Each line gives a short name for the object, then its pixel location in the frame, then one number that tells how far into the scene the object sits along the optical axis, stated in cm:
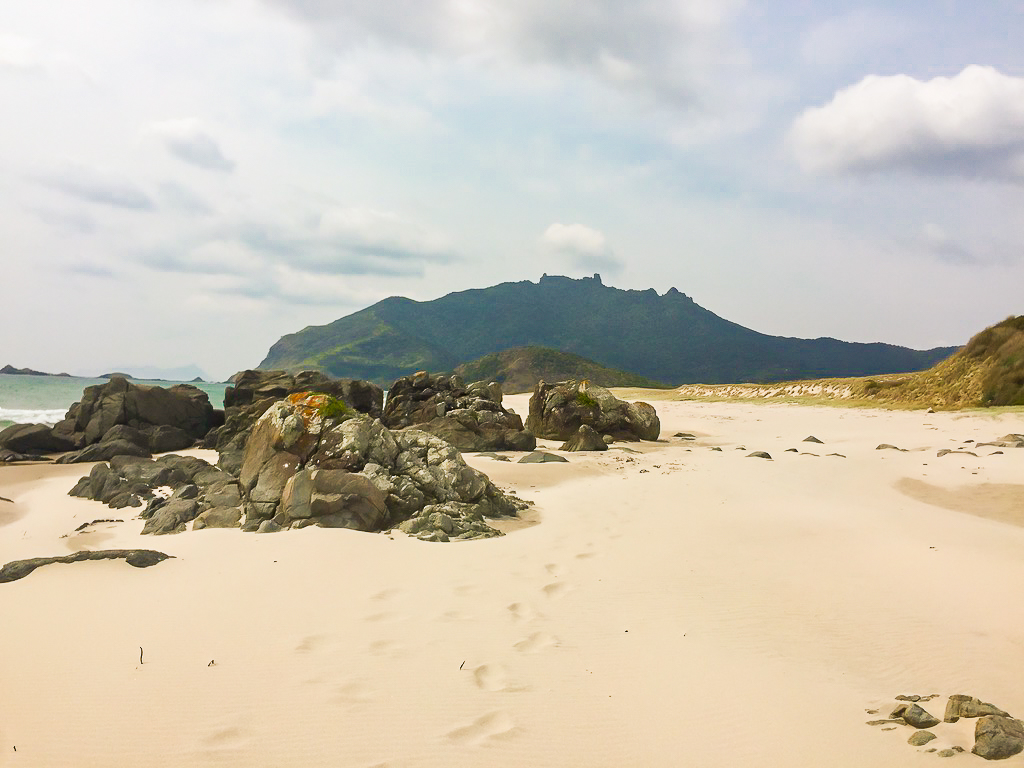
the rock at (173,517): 997
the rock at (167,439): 2376
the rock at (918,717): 376
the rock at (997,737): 327
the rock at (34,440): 2400
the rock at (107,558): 654
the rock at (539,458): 1712
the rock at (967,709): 378
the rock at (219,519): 982
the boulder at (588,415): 2420
